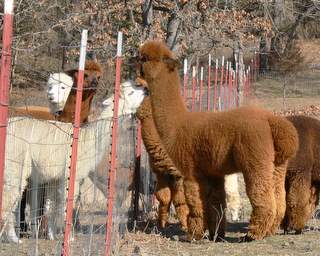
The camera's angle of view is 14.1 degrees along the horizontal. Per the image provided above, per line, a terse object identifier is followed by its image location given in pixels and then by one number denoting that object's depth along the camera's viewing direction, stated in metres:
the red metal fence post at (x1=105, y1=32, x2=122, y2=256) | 11.82
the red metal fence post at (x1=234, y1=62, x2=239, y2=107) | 37.00
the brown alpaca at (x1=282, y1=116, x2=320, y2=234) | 16.10
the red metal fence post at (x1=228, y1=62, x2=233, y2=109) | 32.02
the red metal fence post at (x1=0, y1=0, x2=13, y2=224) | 6.52
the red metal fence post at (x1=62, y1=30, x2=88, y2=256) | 9.86
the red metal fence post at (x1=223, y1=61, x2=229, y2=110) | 32.40
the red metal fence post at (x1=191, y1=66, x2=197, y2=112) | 21.23
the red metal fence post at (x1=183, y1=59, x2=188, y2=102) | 20.34
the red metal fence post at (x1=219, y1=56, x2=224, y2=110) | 29.56
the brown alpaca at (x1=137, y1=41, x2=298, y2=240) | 14.14
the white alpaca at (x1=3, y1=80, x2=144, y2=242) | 12.78
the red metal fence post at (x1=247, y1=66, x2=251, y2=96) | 49.89
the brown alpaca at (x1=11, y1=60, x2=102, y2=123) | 15.21
